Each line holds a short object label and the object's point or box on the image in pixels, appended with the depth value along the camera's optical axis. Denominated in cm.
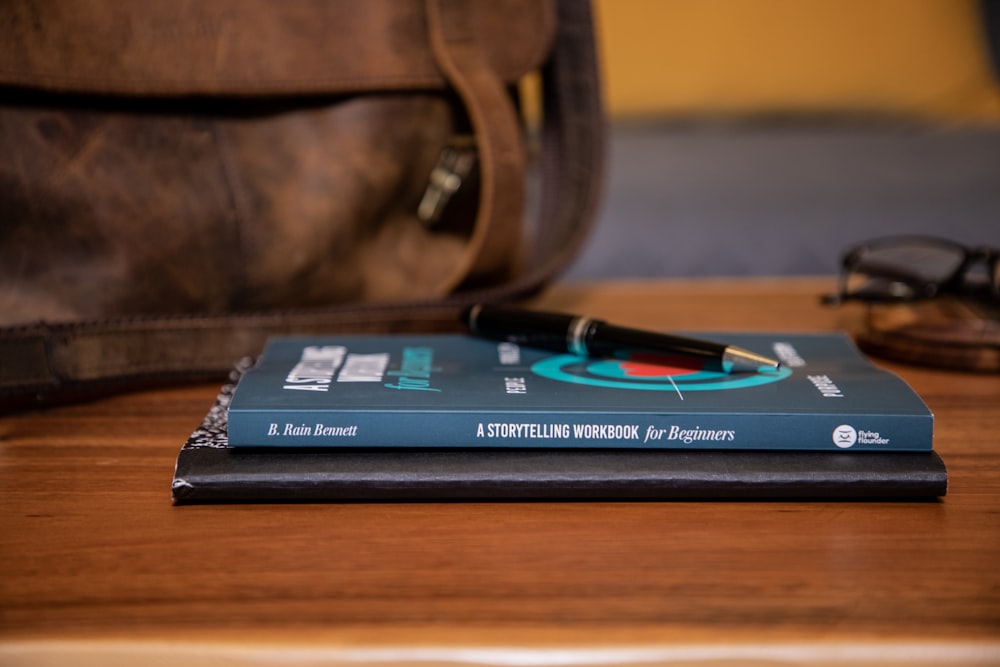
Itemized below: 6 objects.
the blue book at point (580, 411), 32
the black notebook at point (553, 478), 31
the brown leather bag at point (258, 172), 46
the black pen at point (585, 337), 37
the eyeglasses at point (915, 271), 55
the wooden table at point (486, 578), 24
